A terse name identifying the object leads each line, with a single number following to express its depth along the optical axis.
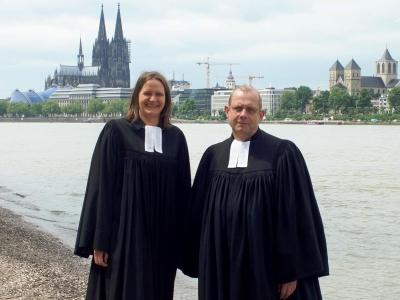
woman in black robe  4.45
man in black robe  4.11
